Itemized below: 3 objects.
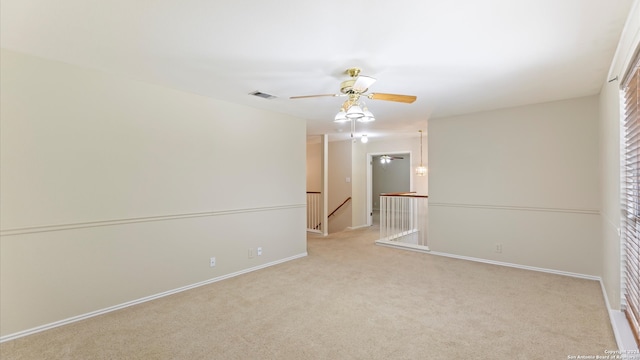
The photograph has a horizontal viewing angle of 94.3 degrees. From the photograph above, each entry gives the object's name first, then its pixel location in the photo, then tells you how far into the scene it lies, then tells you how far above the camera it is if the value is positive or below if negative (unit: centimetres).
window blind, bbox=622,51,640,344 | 204 -13
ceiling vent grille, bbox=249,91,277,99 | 361 +109
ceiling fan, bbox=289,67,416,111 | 278 +92
